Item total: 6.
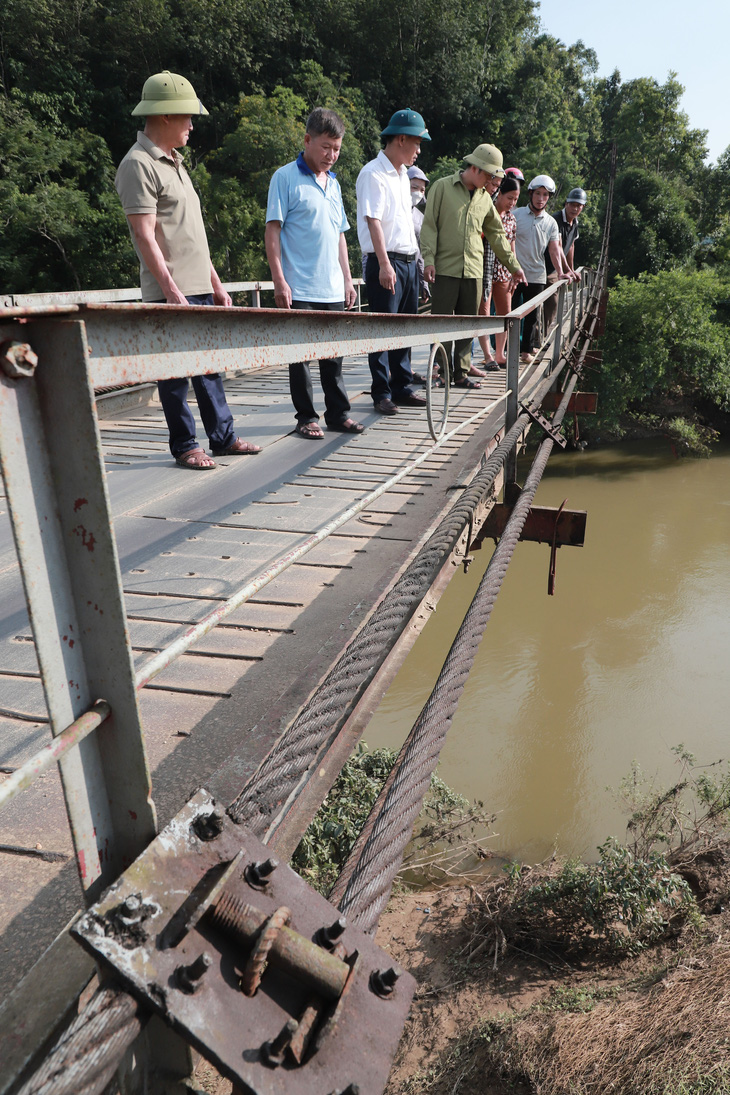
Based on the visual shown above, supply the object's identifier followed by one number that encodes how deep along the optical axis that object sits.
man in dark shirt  8.34
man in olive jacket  5.01
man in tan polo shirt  3.18
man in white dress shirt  4.34
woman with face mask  6.29
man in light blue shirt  3.89
